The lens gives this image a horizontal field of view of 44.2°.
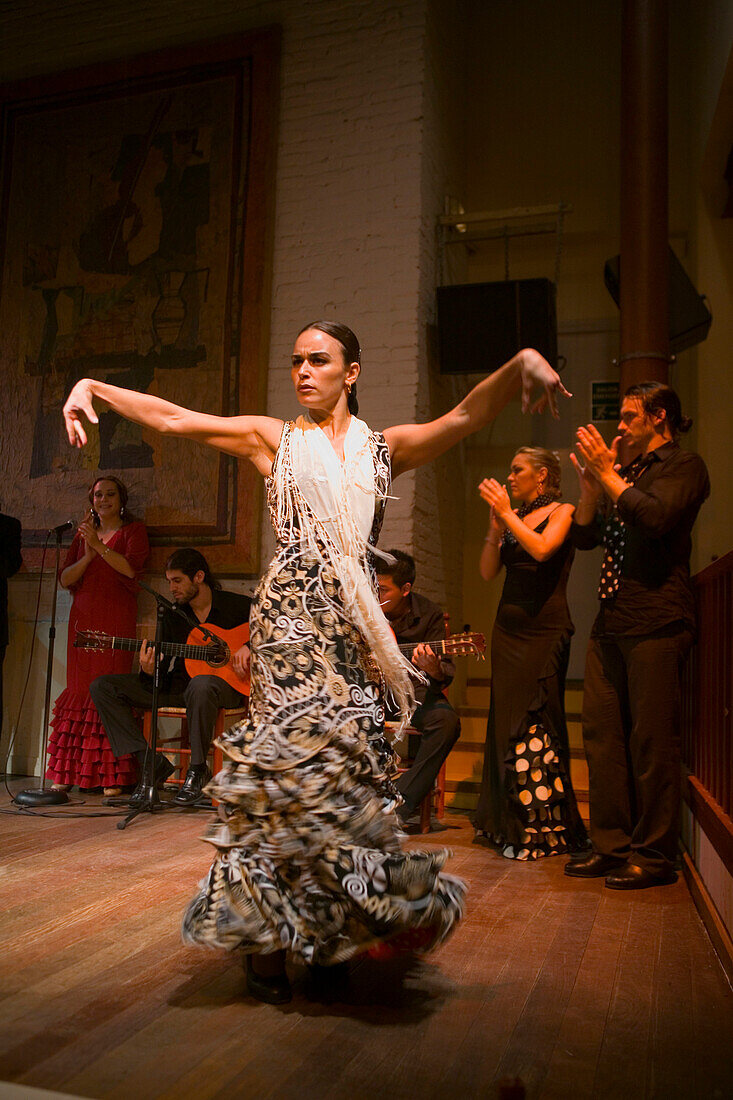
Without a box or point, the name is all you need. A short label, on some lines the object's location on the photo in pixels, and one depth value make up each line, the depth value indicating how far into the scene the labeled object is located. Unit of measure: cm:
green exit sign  630
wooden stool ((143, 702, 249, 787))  481
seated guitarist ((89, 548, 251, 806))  466
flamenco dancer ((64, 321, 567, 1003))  201
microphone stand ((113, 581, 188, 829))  432
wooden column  425
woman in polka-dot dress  367
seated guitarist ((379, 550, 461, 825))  408
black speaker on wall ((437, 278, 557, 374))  543
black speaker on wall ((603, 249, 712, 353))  523
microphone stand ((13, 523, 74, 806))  460
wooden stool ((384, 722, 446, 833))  410
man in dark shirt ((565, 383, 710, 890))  319
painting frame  549
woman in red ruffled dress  509
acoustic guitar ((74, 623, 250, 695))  479
